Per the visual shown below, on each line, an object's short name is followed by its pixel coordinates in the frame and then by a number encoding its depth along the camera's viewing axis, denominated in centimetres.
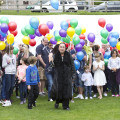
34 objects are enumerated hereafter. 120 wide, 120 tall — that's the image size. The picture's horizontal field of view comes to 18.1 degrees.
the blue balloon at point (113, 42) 1179
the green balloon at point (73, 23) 1112
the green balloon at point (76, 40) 1113
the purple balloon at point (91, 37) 1191
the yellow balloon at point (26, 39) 1172
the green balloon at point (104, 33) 1210
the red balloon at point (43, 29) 1103
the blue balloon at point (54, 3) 1259
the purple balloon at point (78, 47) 1126
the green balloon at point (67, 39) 1126
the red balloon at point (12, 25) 1073
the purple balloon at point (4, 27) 1049
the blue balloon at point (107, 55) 1234
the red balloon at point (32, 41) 1172
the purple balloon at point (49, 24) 1177
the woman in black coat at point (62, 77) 972
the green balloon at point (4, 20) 1071
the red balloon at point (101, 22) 1231
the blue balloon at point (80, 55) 1126
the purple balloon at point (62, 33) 1097
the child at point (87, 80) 1171
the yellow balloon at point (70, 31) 1093
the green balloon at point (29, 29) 1126
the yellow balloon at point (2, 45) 1039
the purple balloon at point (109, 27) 1238
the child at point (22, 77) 1077
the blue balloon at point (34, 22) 1094
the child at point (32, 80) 989
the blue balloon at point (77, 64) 1122
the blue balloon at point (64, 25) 1116
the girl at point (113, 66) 1190
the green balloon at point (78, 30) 1148
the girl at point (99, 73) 1178
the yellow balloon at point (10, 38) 1061
